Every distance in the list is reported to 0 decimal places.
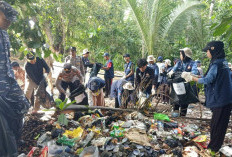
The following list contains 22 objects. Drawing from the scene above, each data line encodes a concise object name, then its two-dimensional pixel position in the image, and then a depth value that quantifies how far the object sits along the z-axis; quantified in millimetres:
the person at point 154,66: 5970
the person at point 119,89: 4555
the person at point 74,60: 6148
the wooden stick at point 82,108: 3842
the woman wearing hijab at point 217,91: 2854
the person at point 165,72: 6393
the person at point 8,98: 2334
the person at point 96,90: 4520
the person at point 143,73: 4863
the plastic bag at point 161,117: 4015
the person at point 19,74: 5312
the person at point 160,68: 6520
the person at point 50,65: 6784
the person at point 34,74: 4648
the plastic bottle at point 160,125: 3707
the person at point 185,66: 4380
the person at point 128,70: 5929
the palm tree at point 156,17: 8172
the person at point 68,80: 4625
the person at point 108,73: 6652
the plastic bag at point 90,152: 2652
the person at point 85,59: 6703
